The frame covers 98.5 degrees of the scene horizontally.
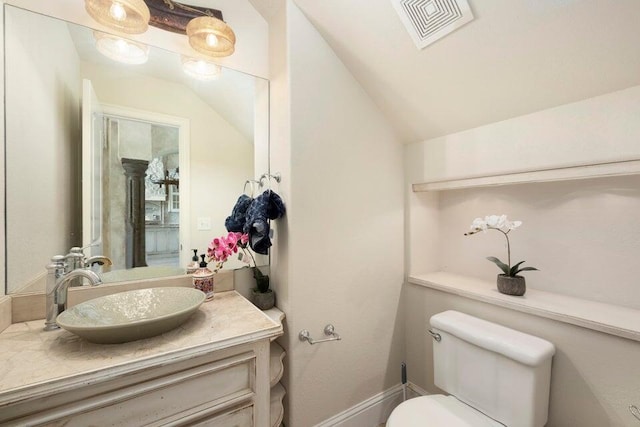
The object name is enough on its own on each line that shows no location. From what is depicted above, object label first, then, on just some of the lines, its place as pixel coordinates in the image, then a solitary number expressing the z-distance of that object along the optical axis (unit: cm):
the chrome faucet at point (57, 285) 98
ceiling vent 108
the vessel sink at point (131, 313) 83
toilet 107
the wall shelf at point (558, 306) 103
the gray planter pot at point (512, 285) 134
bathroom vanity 72
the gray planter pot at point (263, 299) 139
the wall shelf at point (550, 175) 106
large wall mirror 106
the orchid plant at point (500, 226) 138
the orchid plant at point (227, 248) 137
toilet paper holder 134
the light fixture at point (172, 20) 112
